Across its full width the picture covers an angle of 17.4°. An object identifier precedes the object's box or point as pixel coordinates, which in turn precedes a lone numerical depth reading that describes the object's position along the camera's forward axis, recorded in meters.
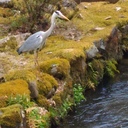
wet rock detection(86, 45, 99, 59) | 13.16
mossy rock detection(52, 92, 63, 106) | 10.23
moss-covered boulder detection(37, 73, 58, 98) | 10.00
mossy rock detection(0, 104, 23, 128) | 7.39
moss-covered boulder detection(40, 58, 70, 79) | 10.84
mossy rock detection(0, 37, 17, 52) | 13.09
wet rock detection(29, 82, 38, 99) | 9.60
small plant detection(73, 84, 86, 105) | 11.47
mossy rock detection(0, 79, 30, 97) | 8.94
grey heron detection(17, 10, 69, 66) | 10.59
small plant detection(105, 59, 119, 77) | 13.83
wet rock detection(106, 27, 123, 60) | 14.72
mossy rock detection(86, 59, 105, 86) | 13.05
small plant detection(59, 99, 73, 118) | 10.19
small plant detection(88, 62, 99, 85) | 13.05
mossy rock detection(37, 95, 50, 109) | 9.71
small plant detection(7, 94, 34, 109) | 8.55
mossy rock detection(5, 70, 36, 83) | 9.82
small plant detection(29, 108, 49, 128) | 8.41
